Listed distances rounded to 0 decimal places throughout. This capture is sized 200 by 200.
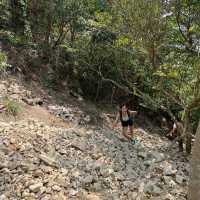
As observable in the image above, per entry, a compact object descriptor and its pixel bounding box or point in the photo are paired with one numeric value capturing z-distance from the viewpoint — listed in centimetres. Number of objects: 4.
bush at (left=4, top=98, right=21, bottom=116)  569
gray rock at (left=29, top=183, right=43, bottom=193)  350
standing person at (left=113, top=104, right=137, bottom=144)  587
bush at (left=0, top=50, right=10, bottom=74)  670
